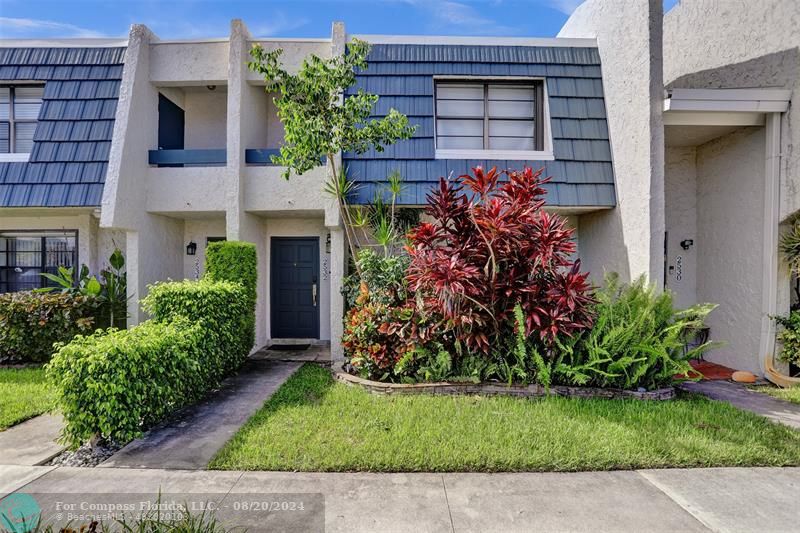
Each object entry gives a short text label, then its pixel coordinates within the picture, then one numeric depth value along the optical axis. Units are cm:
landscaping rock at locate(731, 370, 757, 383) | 674
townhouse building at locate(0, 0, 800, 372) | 719
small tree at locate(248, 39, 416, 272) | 618
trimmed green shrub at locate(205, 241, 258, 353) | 720
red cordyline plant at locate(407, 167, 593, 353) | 534
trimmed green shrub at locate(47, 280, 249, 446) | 414
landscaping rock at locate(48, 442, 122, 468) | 401
